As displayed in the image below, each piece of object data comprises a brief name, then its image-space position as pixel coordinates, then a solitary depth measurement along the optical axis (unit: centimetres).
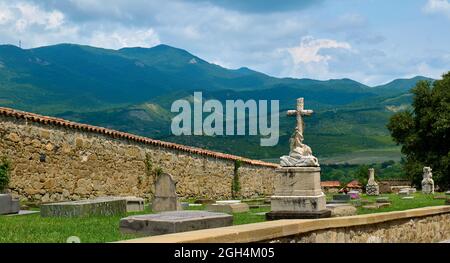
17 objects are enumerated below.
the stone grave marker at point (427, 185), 3125
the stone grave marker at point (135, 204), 1535
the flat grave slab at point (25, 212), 1250
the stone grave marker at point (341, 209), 1314
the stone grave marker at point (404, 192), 2879
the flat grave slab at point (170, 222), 786
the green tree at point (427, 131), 4044
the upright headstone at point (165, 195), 1399
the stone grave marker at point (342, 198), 1927
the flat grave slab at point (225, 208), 1515
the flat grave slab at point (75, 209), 1150
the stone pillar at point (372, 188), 3267
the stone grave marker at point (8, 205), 1213
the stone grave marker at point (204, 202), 2053
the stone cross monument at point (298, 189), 1238
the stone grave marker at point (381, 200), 1994
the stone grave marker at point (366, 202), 1926
